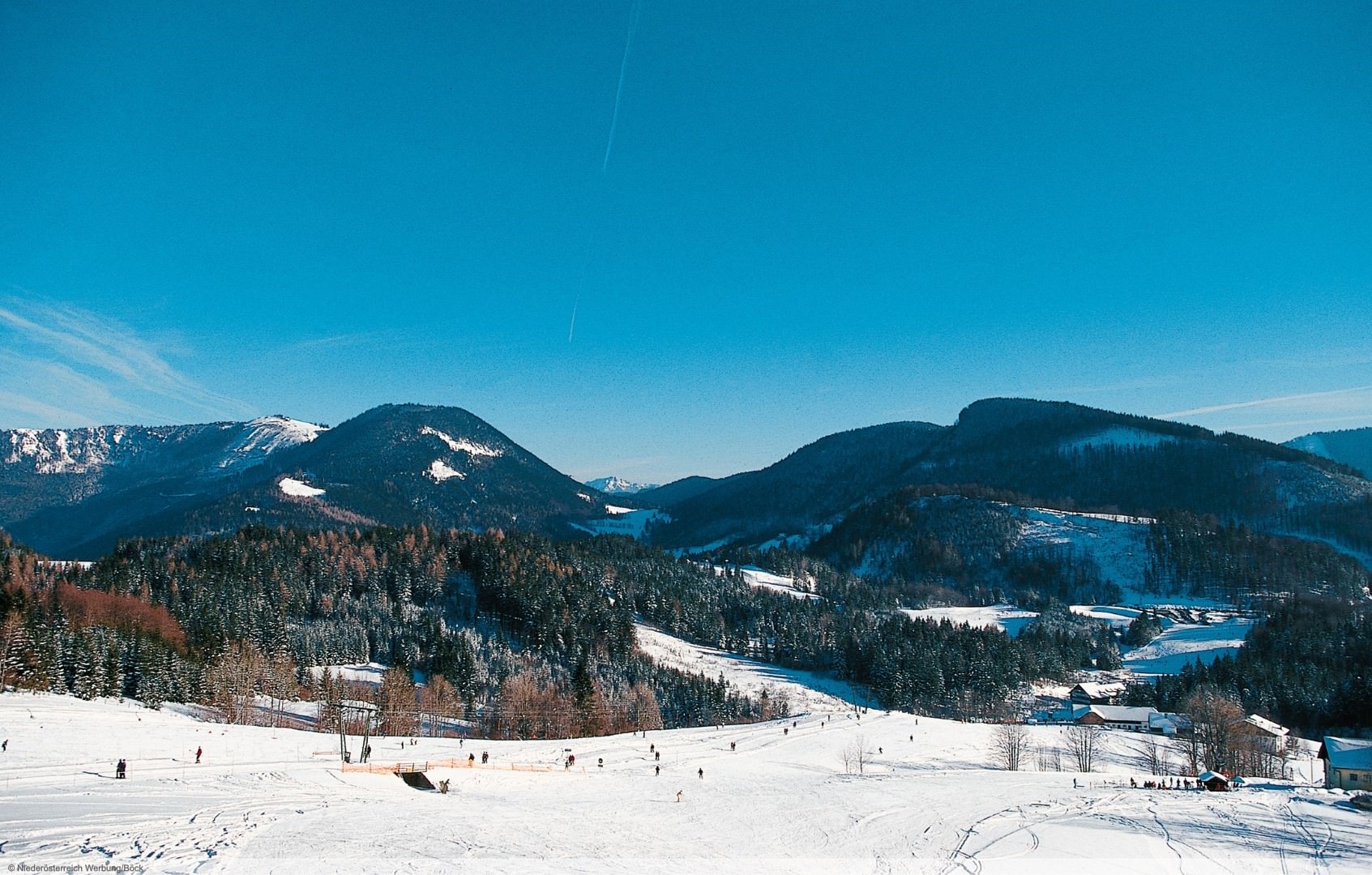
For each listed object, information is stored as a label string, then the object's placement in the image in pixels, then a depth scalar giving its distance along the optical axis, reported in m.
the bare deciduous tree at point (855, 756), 72.56
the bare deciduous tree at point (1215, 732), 77.38
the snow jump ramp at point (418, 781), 50.31
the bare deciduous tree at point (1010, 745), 80.94
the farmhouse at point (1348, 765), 63.59
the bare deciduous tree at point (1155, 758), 80.78
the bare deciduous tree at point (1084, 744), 80.88
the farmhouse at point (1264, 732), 83.88
